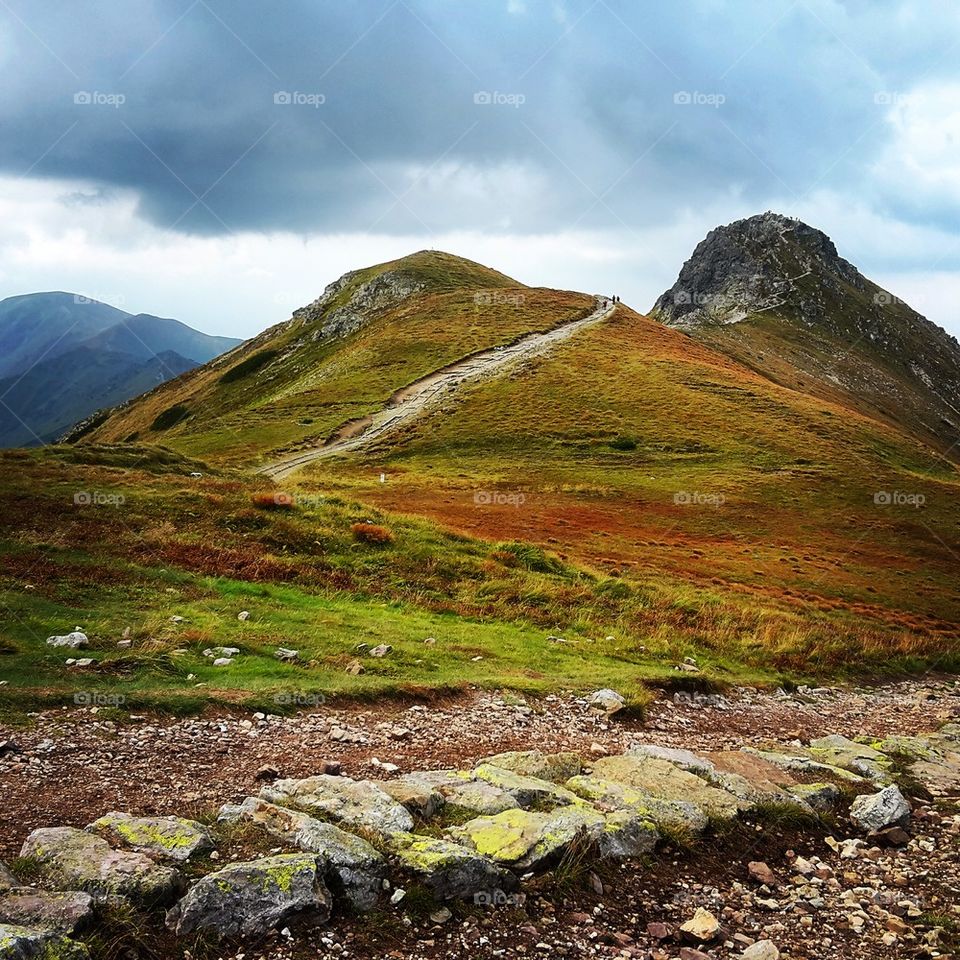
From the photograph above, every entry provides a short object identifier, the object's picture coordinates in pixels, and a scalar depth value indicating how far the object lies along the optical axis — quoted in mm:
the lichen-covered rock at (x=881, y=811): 9836
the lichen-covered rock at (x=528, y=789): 8828
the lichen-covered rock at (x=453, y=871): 6773
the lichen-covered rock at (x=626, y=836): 7938
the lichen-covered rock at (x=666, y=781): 9523
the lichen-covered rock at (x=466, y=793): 8492
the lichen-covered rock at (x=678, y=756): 10844
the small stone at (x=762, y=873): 8178
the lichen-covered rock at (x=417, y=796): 8227
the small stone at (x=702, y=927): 6773
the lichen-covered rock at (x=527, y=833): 7371
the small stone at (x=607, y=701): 14750
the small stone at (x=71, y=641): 13586
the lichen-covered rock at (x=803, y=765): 11500
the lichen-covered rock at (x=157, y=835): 6500
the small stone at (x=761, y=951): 6562
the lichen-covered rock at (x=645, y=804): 8766
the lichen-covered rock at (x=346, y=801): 7652
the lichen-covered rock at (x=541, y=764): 10133
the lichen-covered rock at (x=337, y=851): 6461
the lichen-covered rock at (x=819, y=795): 10219
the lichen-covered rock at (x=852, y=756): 11938
